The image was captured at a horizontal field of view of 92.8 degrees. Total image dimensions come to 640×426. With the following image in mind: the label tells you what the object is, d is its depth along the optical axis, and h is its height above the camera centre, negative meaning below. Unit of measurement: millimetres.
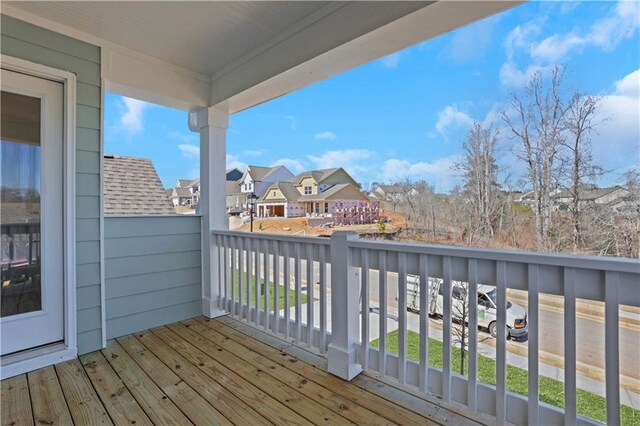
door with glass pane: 2119 +23
